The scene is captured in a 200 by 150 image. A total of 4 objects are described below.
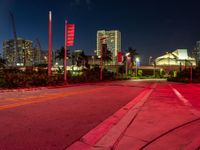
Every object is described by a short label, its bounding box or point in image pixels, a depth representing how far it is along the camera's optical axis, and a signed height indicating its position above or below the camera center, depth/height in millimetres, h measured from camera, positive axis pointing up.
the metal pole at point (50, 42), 28359 +3175
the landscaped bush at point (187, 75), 46312 -662
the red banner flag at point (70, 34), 28464 +4096
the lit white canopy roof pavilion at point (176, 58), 171875 +9372
